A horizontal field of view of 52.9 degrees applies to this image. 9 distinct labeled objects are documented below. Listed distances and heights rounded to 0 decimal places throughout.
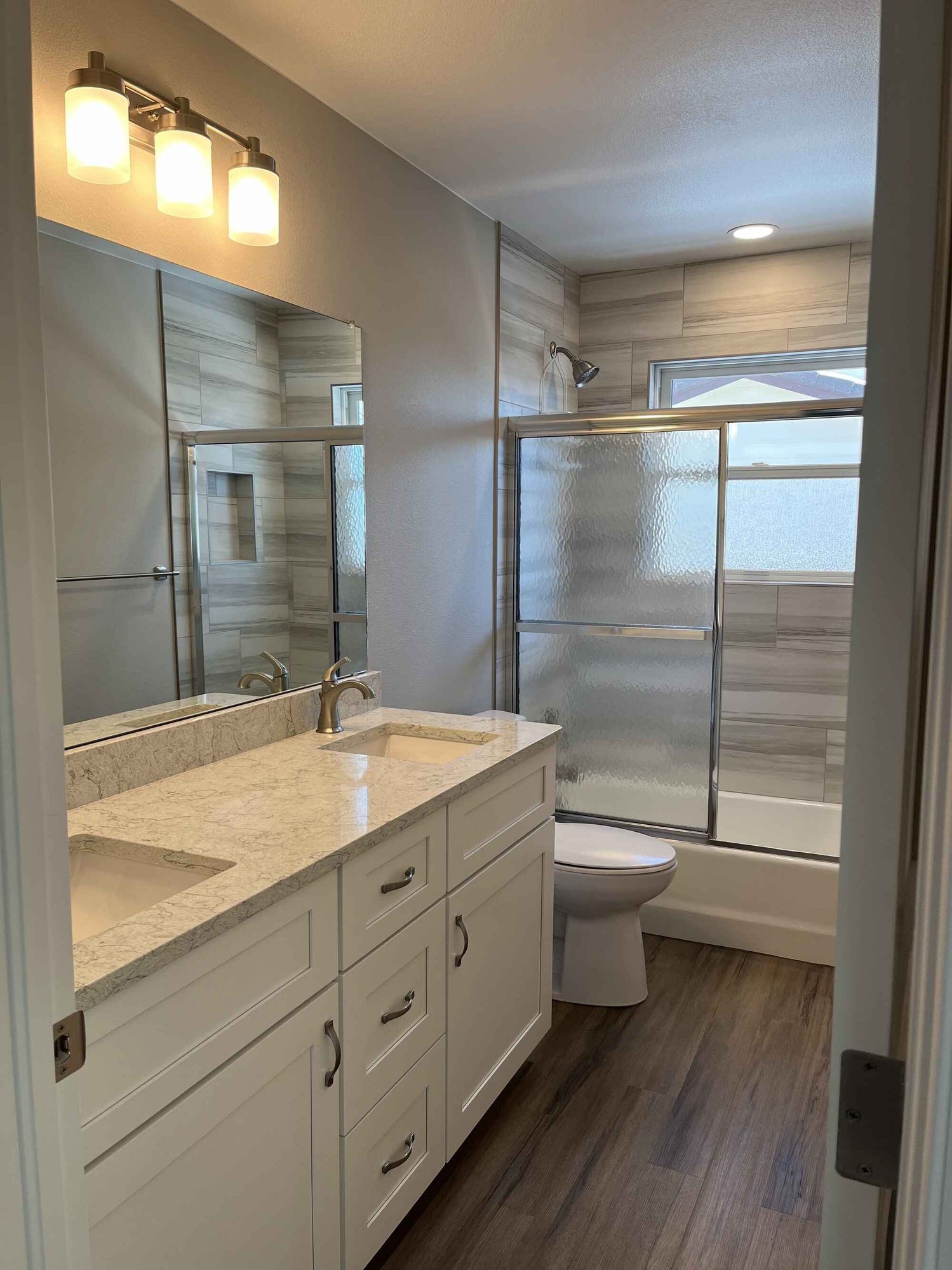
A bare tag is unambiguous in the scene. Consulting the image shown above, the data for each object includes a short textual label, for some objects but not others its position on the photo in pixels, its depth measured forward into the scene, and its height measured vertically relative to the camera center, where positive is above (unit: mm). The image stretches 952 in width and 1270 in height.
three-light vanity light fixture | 1617 +697
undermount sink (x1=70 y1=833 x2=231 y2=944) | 1465 -541
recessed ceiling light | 3287 +1037
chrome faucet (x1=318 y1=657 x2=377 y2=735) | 2287 -403
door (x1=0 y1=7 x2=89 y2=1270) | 705 -190
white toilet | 2654 -1084
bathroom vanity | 1142 -688
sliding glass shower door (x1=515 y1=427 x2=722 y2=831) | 3154 -277
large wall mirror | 1737 +89
